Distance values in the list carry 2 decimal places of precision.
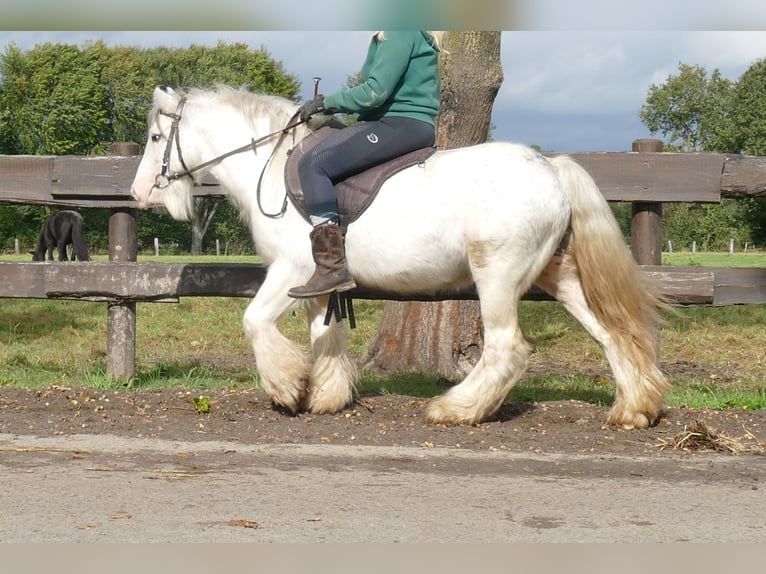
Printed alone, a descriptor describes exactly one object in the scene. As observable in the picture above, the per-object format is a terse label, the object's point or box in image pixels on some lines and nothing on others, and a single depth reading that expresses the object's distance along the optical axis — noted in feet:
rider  19.45
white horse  19.25
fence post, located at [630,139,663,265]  24.41
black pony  76.78
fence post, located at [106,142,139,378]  26.43
